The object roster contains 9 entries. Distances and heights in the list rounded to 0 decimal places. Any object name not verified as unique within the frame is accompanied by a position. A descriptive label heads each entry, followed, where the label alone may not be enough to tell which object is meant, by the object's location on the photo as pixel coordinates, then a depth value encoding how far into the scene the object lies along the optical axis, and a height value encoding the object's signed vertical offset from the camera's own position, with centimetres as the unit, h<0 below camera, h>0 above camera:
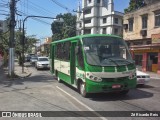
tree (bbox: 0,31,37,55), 2314 +207
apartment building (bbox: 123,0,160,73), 1566 +235
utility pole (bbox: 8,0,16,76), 1128 +123
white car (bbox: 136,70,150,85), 793 -125
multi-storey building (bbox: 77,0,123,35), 3628 +983
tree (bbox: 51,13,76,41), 4190 +871
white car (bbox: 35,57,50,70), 1764 -103
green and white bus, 571 -38
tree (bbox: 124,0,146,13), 2535 +903
